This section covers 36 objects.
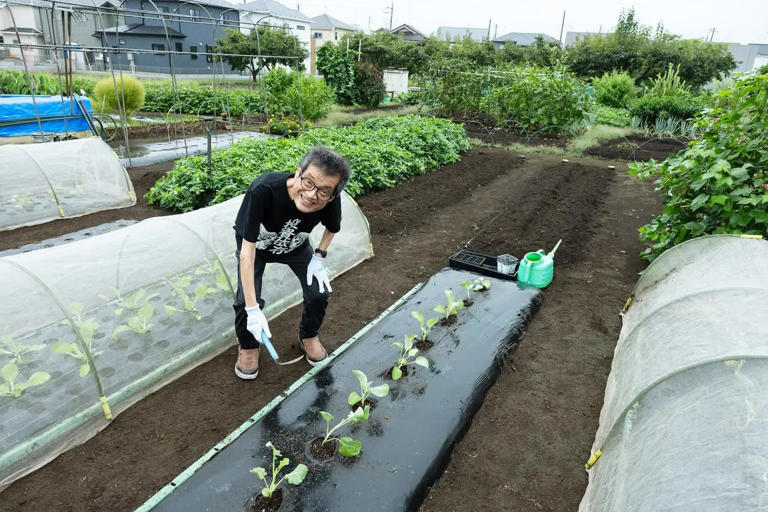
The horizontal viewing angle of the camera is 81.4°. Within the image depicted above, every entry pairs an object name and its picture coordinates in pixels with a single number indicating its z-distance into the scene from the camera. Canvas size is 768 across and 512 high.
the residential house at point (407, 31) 56.60
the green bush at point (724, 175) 3.85
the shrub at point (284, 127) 11.66
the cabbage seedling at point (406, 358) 3.02
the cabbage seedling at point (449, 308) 3.70
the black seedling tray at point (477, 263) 4.56
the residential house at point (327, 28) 60.28
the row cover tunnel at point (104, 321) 2.48
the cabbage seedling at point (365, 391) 2.63
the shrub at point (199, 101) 15.60
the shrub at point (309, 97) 12.55
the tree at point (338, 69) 18.83
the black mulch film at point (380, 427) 2.22
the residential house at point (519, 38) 59.55
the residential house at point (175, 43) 34.72
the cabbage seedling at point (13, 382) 2.38
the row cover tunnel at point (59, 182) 5.71
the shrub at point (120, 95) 12.27
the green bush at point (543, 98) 13.38
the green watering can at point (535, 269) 4.49
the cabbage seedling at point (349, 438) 2.38
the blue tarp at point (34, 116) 8.54
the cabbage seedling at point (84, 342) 2.62
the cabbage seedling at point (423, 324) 3.43
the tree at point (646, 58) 25.52
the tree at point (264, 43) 25.61
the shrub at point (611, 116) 16.38
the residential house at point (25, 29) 30.15
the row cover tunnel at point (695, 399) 1.57
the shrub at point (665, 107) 15.02
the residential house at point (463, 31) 71.44
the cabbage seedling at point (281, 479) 2.16
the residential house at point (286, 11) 44.58
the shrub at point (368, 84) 18.89
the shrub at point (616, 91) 20.08
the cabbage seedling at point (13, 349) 2.41
